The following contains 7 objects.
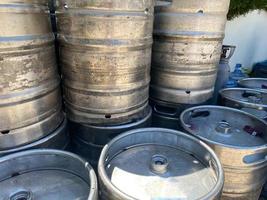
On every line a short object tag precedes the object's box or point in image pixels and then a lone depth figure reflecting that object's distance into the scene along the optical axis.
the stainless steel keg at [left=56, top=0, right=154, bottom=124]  1.05
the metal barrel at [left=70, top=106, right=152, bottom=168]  1.29
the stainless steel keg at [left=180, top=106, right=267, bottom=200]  1.21
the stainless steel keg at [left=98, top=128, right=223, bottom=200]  0.87
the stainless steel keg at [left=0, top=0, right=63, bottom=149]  0.91
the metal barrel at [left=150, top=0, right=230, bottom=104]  1.45
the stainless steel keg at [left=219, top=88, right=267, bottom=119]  1.63
